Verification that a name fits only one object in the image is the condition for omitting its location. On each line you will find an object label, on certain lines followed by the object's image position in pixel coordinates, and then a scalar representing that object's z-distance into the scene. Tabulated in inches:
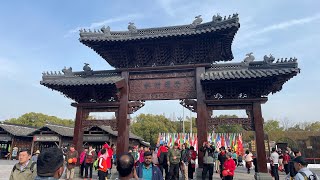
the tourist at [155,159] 400.4
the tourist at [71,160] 420.8
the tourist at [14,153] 1256.2
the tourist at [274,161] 425.1
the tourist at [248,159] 597.3
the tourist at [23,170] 162.9
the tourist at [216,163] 592.5
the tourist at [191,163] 432.5
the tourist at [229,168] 343.3
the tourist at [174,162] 367.9
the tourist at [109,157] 362.4
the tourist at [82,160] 462.6
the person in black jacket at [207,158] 388.2
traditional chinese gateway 417.4
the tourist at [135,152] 527.7
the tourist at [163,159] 402.6
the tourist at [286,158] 512.5
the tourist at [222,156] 414.3
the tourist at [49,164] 106.2
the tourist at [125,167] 115.0
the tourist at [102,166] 353.7
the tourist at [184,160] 405.4
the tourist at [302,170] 161.2
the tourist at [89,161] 456.1
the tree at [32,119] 2566.4
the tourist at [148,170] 182.9
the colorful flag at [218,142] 1280.8
